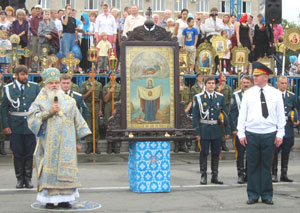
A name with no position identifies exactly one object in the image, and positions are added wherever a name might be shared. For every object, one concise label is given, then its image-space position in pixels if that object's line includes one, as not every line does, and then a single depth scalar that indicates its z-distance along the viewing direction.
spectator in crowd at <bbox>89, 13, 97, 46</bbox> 21.69
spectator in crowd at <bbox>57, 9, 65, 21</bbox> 21.61
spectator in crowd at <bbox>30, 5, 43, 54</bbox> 20.33
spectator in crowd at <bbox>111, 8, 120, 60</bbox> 21.43
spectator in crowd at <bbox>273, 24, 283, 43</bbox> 22.69
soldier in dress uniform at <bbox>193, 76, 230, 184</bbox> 11.74
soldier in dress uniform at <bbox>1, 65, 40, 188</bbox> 11.52
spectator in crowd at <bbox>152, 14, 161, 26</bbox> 21.78
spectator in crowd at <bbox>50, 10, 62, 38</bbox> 21.06
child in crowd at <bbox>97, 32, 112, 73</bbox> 20.16
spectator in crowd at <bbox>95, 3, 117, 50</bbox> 21.25
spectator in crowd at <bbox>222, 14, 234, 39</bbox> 21.86
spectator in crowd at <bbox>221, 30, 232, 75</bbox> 21.06
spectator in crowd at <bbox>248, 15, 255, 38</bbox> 22.18
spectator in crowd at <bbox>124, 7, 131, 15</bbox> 21.86
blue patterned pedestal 10.83
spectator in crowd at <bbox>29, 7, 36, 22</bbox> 20.43
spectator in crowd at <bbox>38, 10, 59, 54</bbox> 20.08
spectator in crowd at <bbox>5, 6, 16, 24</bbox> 20.36
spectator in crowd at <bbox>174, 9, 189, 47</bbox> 21.16
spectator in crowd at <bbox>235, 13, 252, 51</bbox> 21.58
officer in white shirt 9.80
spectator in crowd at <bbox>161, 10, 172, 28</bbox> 22.81
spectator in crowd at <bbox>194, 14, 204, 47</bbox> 21.58
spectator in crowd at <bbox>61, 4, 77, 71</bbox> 20.34
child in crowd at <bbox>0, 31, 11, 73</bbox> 19.09
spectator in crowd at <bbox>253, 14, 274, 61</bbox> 21.50
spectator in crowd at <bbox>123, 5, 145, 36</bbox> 20.45
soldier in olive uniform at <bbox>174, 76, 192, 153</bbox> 17.67
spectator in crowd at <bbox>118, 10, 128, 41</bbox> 22.17
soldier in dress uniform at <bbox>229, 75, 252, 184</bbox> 12.16
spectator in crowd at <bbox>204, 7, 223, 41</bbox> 21.55
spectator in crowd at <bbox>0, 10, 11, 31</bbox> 20.02
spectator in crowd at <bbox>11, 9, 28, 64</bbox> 19.70
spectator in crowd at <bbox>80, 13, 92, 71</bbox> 21.00
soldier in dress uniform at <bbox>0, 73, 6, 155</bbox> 16.88
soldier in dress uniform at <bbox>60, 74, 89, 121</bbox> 11.38
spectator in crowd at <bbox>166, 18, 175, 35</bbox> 21.75
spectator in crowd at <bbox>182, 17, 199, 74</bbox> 20.62
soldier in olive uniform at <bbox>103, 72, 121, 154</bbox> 17.50
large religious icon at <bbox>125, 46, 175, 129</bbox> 10.84
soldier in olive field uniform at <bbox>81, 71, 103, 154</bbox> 17.44
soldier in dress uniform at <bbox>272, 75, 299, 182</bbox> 12.42
